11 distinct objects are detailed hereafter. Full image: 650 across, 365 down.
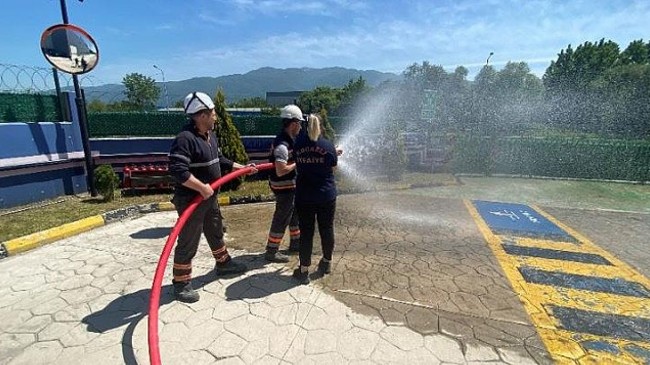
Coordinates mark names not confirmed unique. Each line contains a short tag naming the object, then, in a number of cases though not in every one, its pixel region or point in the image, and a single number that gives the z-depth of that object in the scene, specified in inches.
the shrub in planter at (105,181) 290.8
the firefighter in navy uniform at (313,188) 144.0
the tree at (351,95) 2356.8
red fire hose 99.9
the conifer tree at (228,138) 365.4
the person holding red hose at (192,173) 127.6
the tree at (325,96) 2568.9
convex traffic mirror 295.3
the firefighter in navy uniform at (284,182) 156.9
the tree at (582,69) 1704.2
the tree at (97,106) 749.6
